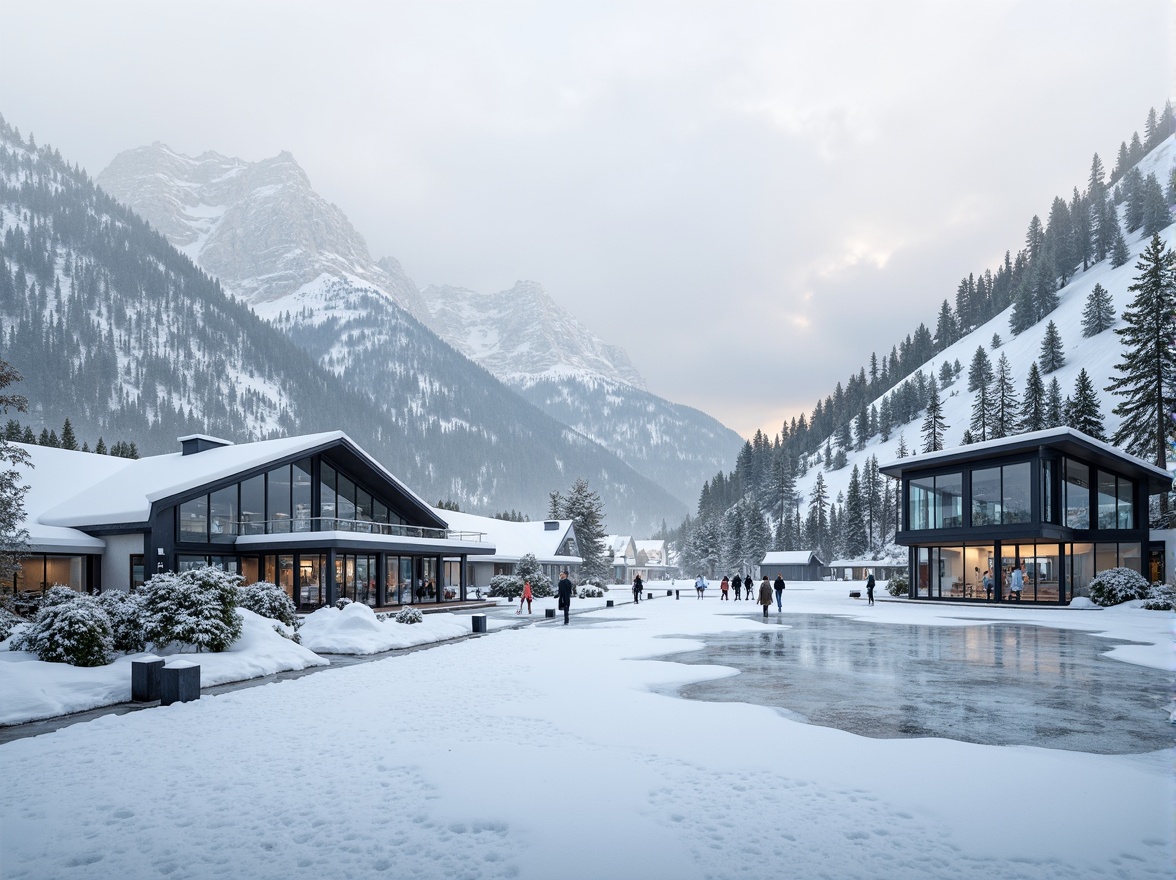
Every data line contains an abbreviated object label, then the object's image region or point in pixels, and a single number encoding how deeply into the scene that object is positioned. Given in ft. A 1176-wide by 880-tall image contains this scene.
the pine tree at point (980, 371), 408.67
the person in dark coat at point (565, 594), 92.17
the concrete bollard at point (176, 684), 37.99
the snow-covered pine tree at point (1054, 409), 261.85
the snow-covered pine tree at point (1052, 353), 383.45
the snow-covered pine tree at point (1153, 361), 149.48
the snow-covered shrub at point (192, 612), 48.42
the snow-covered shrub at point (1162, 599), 97.09
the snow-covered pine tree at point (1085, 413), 184.75
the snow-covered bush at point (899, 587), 167.22
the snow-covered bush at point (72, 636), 43.52
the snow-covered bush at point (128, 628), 49.03
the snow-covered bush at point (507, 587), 157.07
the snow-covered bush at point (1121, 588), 111.04
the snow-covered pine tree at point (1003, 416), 272.72
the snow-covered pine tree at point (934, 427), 337.93
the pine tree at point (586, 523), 245.45
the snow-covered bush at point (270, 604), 66.13
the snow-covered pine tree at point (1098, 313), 392.06
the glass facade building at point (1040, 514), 125.08
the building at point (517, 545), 178.40
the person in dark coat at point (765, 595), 100.27
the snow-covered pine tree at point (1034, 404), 256.11
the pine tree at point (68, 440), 224.33
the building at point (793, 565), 312.09
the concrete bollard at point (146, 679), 38.83
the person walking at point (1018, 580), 124.06
